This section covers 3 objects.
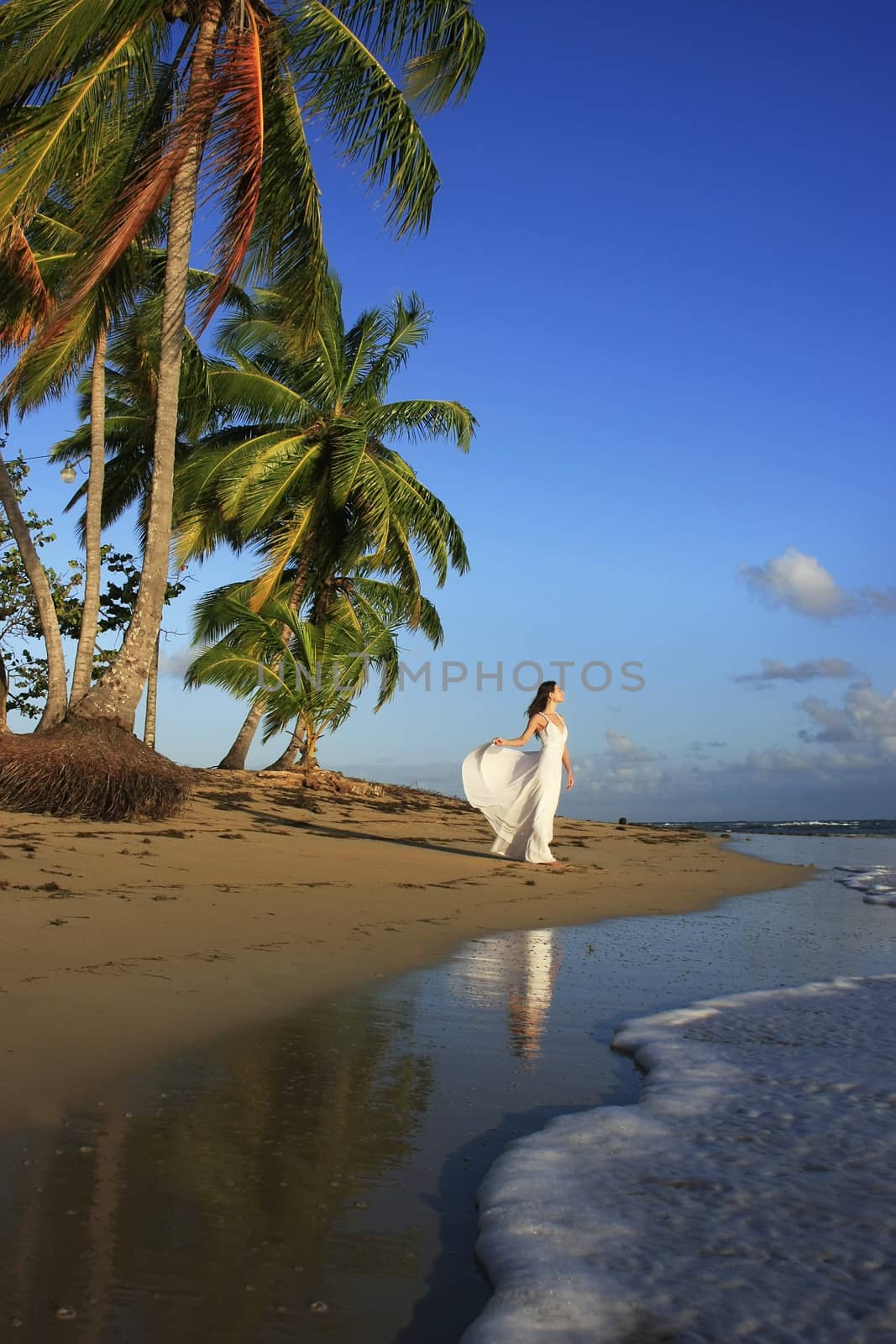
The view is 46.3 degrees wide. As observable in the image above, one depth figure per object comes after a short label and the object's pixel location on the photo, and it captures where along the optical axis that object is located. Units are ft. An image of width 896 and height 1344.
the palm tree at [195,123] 37.45
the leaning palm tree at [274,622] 61.16
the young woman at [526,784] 34.88
